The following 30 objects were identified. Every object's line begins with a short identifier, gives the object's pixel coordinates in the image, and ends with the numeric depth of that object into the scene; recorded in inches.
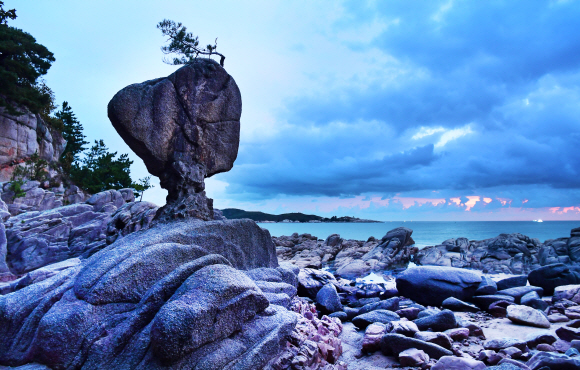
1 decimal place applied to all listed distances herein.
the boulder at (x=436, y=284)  405.1
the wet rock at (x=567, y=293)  369.1
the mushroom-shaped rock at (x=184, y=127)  288.6
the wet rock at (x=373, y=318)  301.4
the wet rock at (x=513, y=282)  451.4
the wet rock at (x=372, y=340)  241.3
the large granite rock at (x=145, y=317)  159.0
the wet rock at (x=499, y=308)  344.5
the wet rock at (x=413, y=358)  211.0
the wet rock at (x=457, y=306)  367.2
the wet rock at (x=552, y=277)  445.4
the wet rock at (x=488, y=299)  370.9
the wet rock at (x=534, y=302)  356.8
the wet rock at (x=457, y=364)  194.1
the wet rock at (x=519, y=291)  396.1
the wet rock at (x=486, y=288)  408.0
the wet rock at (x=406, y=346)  220.4
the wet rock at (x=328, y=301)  352.2
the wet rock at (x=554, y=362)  175.0
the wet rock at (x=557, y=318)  305.4
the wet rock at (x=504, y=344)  232.2
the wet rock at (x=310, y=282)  397.7
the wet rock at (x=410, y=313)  323.9
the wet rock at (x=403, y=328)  251.0
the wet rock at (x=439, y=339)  235.9
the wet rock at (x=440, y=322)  277.1
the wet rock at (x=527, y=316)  294.0
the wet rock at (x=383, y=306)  350.3
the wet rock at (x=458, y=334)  259.8
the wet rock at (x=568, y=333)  250.2
